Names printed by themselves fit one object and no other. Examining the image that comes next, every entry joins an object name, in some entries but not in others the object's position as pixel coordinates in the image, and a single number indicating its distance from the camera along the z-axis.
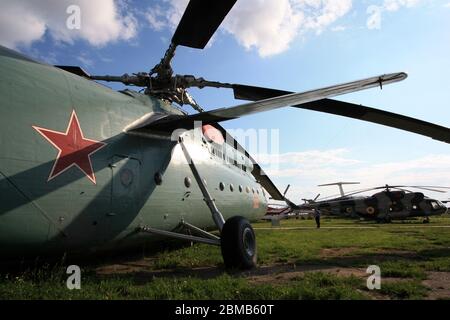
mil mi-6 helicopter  5.41
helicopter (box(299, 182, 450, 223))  33.78
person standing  27.93
